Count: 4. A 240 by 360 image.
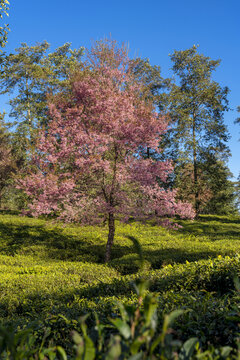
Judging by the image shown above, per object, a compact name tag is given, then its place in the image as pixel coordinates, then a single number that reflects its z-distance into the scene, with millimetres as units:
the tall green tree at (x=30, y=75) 21875
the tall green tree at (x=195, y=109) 22328
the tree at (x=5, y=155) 26859
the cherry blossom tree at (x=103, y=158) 9266
